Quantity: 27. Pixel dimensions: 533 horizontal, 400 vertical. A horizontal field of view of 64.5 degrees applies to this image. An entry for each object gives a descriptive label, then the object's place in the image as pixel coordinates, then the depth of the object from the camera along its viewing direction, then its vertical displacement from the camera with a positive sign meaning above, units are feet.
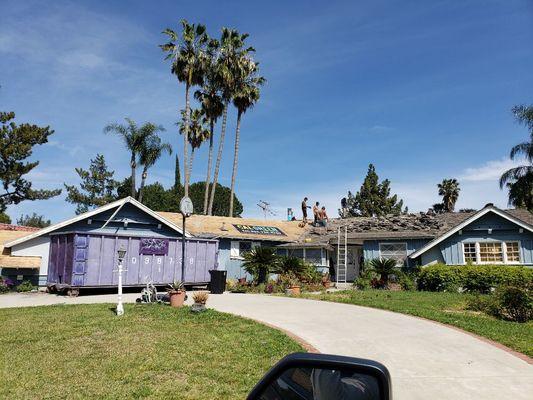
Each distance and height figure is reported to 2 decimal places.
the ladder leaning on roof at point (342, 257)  89.61 +1.60
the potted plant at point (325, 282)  77.48 -3.26
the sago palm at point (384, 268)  76.89 -0.67
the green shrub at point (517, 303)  40.62 -3.51
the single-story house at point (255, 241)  69.67 +4.34
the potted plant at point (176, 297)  47.16 -3.82
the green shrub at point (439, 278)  72.69 -2.26
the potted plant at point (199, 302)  41.57 -3.96
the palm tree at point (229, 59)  131.95 +64.14
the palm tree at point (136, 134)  137.18 +41.01
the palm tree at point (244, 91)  136.06 +55.66
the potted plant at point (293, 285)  67.41 -3.43
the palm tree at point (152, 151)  138.62 +36.06
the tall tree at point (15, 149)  114.52 +29.80
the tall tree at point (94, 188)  167.84 +30.08
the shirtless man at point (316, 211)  114.32 +14.19
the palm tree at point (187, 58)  122.21 +59.20
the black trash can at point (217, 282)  69.62 -3.13
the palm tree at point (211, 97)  132.16 +54.79
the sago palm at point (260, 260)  74.43 +0.57
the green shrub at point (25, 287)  69.52 -4.30
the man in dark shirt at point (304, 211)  117.29 +14.38
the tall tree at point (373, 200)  177.32 +27.22
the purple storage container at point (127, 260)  65.00 +0.36
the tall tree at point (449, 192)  156.87 +27.02
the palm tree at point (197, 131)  154.92 +47.99
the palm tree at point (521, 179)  103.69 +21.73
